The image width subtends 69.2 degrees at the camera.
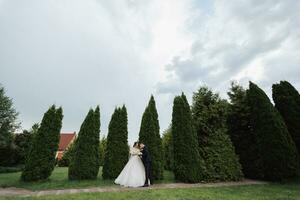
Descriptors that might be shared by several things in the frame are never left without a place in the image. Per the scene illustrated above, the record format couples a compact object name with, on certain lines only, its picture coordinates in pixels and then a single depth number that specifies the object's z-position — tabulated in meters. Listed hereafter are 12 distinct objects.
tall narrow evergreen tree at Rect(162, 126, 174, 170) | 16.51
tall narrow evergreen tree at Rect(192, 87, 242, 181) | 10.65
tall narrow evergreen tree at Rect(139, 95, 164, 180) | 10.59
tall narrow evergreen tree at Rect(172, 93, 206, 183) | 10.23
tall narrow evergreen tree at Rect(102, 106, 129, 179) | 10.85
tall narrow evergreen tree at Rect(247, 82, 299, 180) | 9.98
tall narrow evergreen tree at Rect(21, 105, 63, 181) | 10.33
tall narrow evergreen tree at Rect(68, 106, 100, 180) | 10.70
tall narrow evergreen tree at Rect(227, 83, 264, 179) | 11.44
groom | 9.64
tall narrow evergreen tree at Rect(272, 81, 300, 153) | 11.38
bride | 9.55
